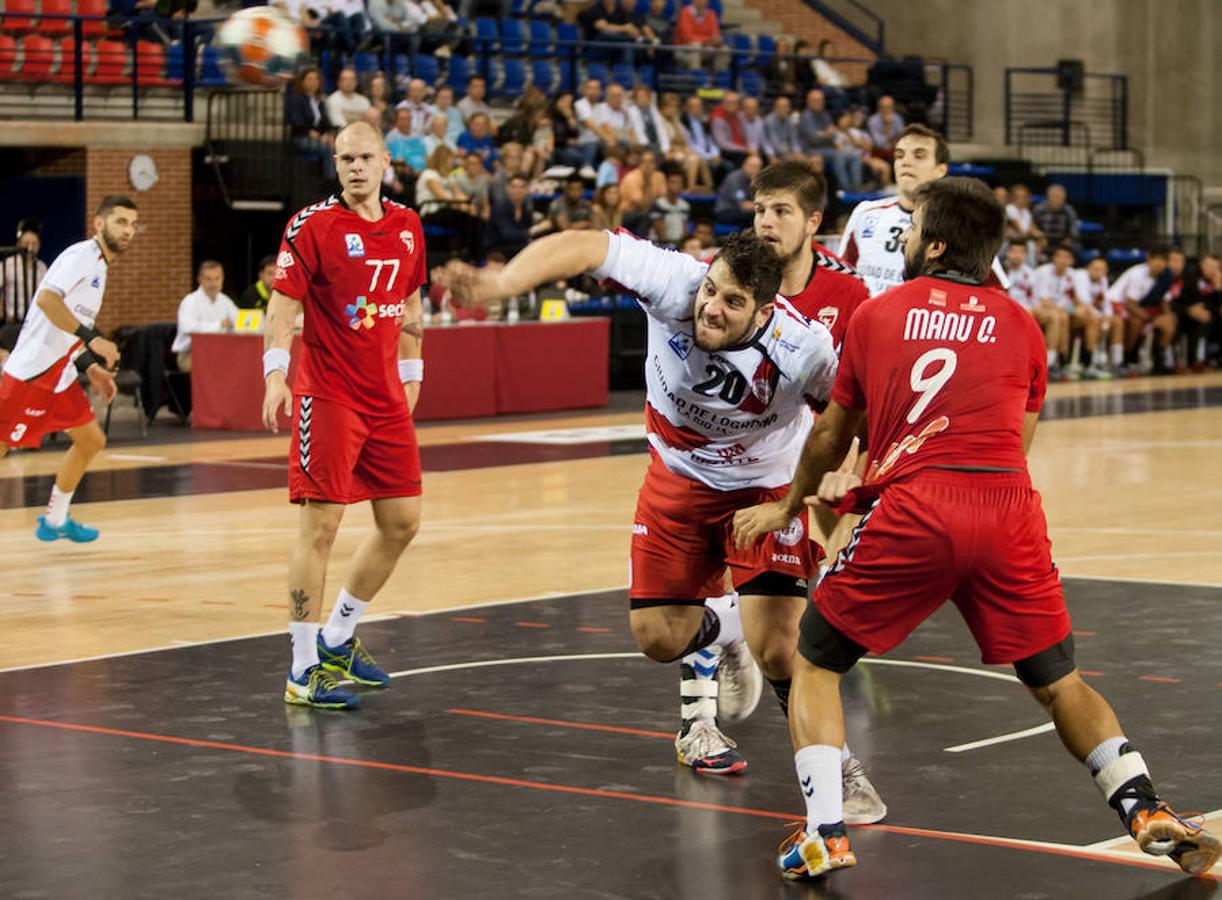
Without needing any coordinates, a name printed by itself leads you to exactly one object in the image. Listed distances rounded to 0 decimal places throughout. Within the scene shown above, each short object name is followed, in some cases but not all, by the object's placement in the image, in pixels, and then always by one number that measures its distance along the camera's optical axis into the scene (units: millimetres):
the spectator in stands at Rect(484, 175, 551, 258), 22844
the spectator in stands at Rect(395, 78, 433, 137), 23658
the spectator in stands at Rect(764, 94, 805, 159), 28031
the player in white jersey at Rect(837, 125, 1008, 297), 9648
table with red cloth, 19484
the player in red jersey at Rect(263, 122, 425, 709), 8266
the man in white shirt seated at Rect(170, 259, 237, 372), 19719
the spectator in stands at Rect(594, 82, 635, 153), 25938
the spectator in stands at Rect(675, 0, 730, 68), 30016
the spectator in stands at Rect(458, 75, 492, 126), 24703
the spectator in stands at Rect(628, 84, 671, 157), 26406
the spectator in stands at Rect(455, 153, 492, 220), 23359
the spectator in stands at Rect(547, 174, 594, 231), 22578
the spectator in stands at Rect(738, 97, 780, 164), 27781
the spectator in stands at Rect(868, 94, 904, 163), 29750
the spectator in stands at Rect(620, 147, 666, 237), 24094
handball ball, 14031
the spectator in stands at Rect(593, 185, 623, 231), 23469
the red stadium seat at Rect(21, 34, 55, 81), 22875
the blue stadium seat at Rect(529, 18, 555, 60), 28044
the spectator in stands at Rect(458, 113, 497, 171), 24328
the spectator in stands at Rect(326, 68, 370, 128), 23031
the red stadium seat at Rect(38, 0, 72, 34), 23359
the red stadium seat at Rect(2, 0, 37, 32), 23141
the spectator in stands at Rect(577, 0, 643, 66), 28719
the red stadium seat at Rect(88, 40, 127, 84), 23422
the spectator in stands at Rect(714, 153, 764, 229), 25578
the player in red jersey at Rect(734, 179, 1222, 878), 5660
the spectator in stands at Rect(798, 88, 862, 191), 27797
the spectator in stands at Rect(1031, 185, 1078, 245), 28906
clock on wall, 23047
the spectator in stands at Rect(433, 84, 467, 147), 23969
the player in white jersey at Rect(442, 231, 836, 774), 6383
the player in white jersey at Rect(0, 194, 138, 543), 12320
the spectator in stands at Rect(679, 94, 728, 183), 27172
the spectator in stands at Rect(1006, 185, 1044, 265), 27331
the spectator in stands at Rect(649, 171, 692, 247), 23953
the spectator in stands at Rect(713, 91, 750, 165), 27531
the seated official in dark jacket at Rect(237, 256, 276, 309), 20027
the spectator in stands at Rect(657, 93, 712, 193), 26375
